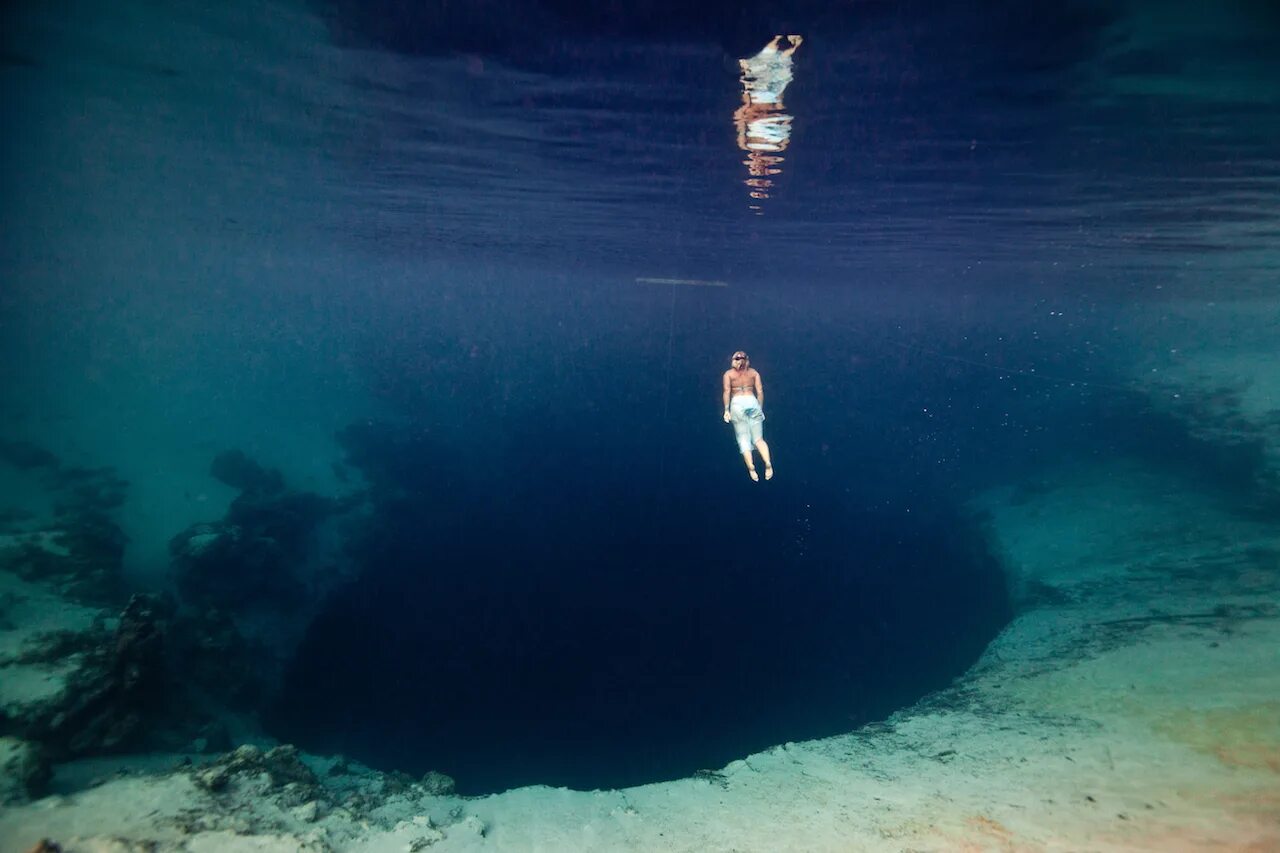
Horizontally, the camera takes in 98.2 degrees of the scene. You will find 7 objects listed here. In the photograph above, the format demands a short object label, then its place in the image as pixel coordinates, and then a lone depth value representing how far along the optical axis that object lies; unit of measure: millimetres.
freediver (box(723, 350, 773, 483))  10078
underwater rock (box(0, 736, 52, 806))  6176
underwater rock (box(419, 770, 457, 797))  7879
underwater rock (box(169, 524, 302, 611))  14000
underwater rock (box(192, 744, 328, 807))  6441
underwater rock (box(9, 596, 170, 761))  7699
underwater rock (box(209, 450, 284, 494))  21141
